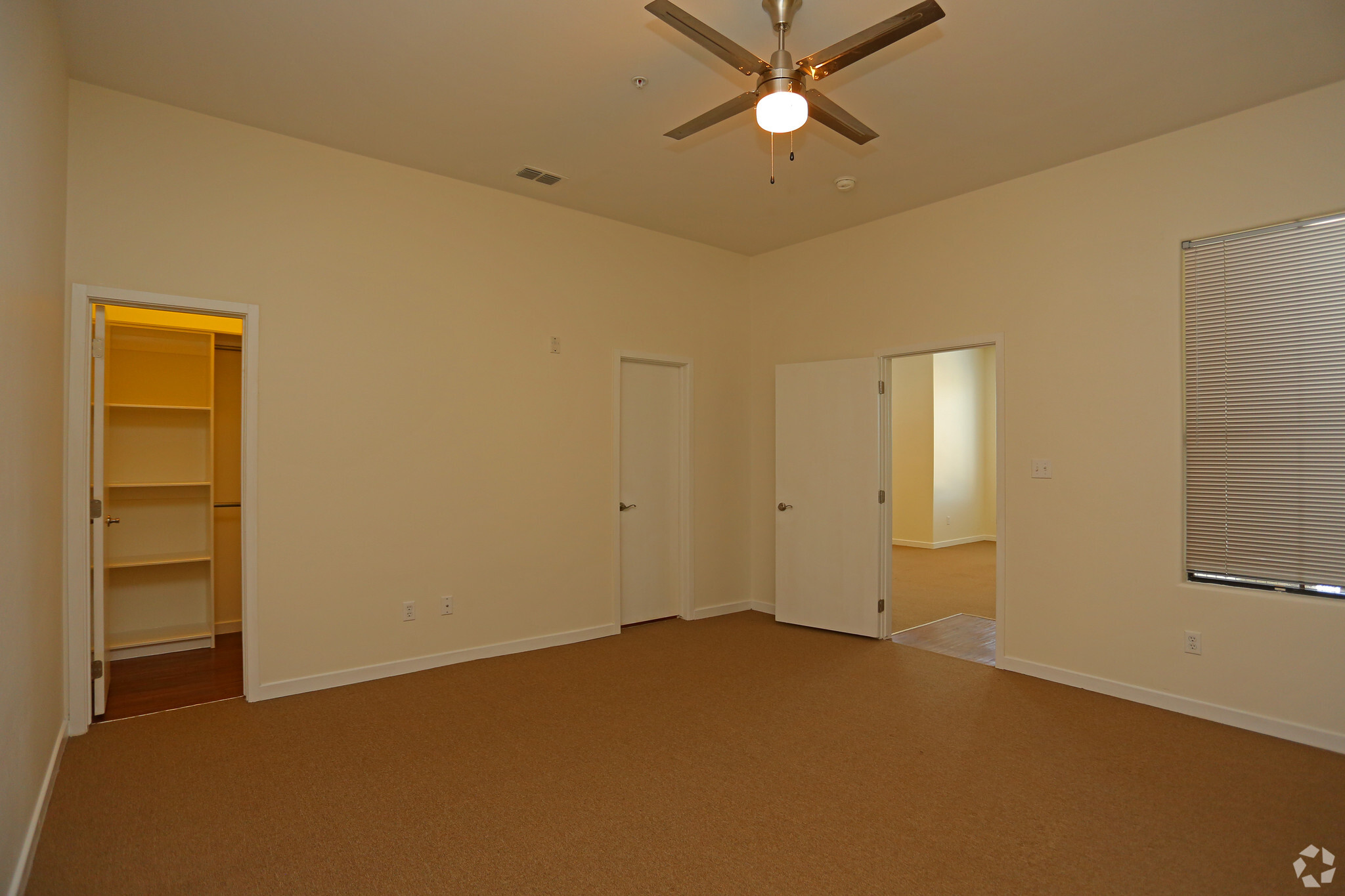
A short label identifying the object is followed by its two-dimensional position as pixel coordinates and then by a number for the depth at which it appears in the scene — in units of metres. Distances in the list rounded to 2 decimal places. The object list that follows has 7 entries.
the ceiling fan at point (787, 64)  2.09
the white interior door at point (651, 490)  5.37
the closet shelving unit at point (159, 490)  4.59
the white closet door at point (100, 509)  3.32
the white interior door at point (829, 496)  5.05
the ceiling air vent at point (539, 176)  4.27
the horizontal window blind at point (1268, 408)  3.22
